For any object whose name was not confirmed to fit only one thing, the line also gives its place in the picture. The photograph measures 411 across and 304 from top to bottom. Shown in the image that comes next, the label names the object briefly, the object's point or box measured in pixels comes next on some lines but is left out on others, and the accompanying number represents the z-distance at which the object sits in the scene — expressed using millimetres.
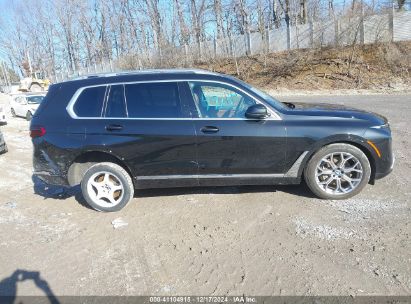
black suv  4281
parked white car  17623
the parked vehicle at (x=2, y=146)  8844
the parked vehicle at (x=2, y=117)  15500
